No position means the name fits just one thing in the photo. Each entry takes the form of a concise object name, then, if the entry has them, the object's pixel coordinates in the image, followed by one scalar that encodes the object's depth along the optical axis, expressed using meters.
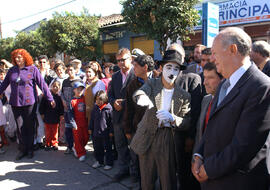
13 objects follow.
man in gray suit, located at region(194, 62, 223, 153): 2.27
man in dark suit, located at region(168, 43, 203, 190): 2.50
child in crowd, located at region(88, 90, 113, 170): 3.97
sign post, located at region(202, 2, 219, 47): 5.85
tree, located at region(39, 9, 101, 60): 11.15
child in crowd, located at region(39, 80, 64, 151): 4.99
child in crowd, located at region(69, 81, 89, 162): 4.45
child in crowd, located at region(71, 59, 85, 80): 5.29
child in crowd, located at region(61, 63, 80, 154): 4.75
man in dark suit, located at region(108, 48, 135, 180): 3.54
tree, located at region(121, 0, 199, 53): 7.36
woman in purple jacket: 4.44
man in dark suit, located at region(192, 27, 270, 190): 1.39
